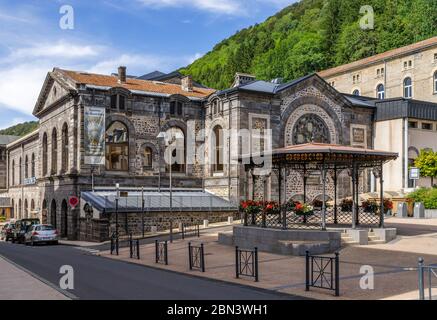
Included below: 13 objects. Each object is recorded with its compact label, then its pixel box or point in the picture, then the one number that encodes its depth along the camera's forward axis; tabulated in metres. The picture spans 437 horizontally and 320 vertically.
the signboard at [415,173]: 36.53
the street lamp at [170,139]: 38.17
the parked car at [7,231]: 40.20
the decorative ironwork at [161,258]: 19.09
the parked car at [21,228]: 36.25
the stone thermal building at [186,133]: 35.47
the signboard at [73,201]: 32.33
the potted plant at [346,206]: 25.84
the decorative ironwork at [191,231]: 28.82
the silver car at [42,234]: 32.91
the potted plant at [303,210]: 23.23
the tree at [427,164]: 39.09
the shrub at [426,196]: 33.31
